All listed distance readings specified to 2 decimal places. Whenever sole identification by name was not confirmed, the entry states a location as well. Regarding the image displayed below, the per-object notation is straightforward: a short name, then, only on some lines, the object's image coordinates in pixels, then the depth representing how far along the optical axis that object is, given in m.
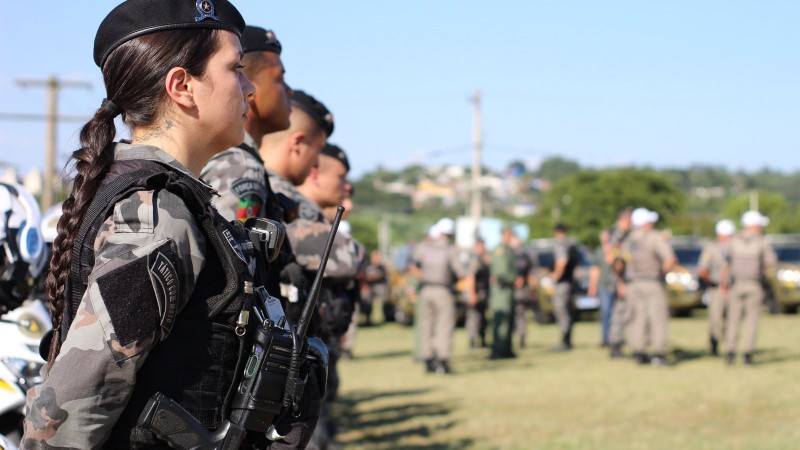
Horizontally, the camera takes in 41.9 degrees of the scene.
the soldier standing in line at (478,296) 16.77
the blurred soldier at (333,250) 4.12
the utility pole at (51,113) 32.81
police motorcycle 3.61
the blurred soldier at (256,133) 3.41
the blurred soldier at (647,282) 13.22
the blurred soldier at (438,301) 13.73
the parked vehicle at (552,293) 21.05
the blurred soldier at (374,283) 22.59
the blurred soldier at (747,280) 13.05
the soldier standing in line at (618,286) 14.55
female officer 1.85
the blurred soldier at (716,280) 13.88
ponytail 2.02
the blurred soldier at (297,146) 4.42
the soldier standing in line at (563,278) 16.22
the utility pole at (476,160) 41.59
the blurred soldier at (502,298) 15.55
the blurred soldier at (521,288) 16.95
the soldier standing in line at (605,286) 15.56
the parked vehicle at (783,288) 21.42
